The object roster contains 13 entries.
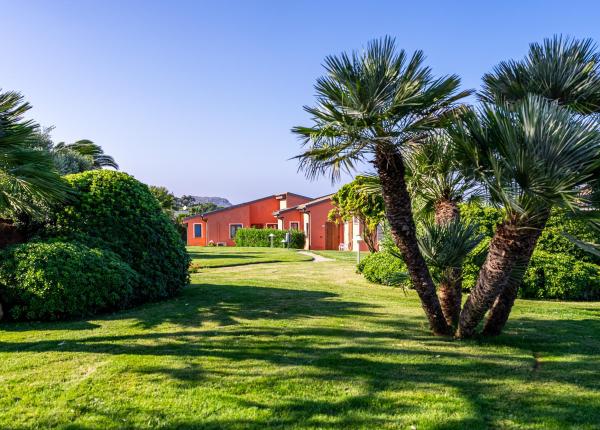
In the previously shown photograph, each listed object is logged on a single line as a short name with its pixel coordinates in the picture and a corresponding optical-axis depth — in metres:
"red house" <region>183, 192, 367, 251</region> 41.38
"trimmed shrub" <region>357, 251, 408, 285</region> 12.97
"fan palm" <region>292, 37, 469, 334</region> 4.88
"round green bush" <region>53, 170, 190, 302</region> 9.30
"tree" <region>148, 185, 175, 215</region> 41.91
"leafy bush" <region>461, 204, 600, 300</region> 11.18
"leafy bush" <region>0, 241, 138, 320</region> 7.46
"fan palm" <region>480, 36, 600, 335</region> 5.38
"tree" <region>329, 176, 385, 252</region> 19.89
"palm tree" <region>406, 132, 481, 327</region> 6.10
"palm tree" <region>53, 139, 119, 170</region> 23.24
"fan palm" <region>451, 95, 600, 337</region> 4.25
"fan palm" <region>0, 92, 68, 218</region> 6.55
